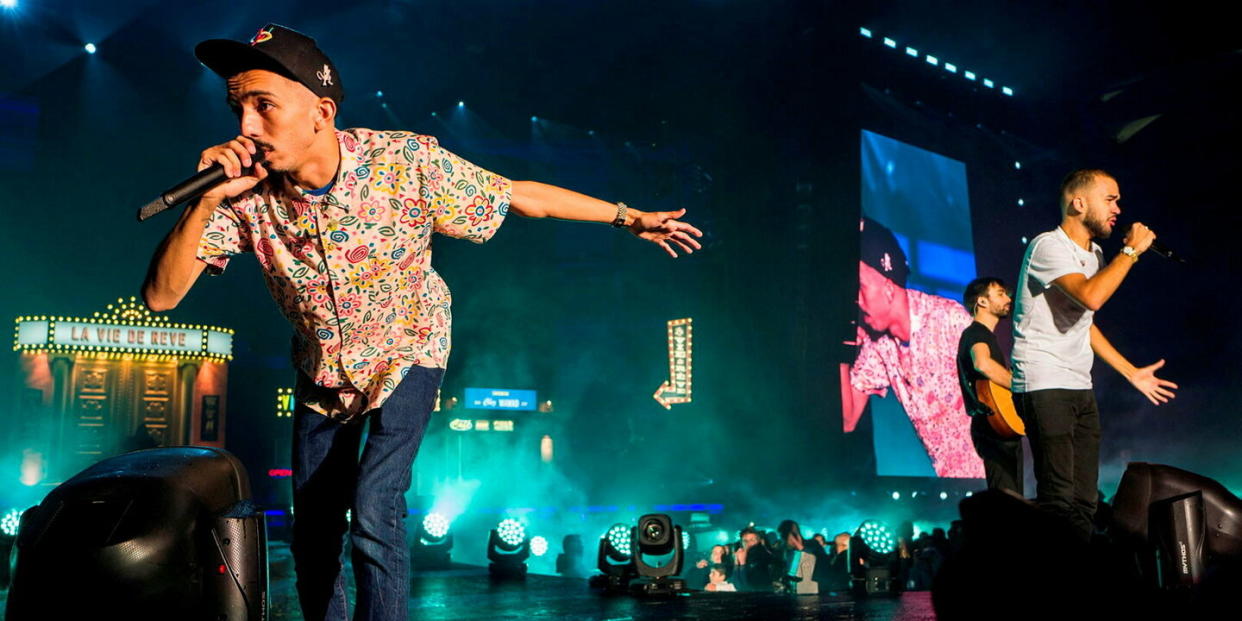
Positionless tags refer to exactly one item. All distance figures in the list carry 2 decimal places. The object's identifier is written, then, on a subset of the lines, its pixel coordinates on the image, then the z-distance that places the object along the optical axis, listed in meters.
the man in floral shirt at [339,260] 2.53
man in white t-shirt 4.23
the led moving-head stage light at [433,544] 11.20
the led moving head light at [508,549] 8.56
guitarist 5.84
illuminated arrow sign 21.98
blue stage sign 25.69
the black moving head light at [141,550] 2.50
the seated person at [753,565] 9.84
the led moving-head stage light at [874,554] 6.93
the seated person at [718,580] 9.94
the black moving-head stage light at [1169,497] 4.01
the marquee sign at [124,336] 18.39
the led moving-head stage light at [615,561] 6.51
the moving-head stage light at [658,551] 6.28
